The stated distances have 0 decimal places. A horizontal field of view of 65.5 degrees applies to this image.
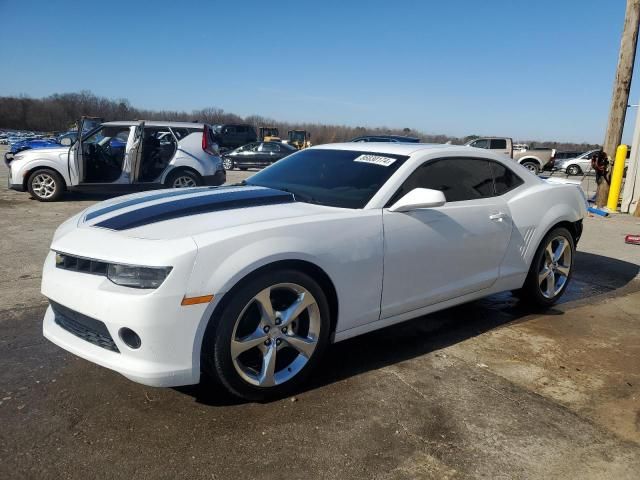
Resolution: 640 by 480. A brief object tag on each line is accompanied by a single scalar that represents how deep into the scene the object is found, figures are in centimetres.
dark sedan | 2255
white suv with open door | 997
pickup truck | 2588
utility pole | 1158
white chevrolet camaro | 240
